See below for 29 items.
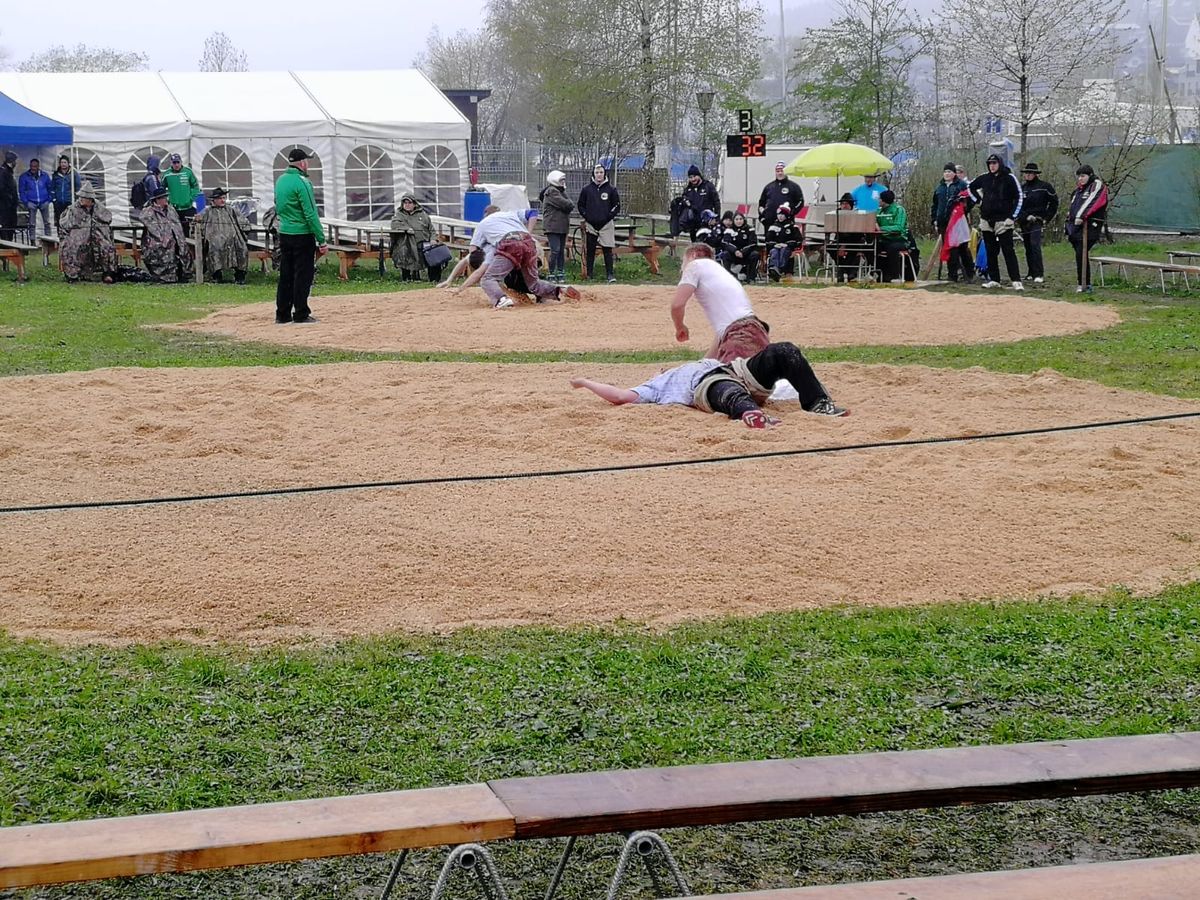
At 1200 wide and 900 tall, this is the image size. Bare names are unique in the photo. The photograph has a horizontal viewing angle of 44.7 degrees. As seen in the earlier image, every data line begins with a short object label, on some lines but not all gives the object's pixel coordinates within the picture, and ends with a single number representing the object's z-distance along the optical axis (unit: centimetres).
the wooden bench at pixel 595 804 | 316
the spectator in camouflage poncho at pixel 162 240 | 2312
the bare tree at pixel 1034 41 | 3659
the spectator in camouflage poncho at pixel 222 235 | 2305
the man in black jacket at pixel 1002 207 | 2103
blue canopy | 2367
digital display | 2466
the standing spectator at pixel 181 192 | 2442
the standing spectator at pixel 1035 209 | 2142
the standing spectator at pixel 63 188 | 2550
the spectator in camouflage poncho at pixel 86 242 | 2270
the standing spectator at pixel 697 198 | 2436
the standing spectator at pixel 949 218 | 2214
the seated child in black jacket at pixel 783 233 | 2300
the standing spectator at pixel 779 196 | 2317
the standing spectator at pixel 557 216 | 2252
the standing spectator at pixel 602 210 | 2344
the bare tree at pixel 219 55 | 8044
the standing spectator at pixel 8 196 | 2508
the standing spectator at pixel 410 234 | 2336
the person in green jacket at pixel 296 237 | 1631
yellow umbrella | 2398
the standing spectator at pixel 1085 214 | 2092
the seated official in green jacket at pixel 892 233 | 2212
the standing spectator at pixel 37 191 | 2569
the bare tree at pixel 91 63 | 7312
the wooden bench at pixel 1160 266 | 1994
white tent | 2600
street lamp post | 3328
